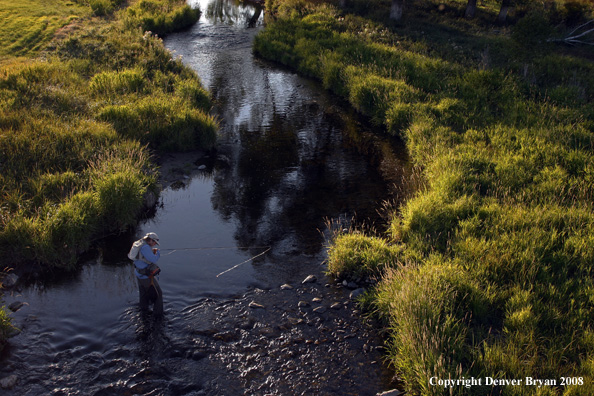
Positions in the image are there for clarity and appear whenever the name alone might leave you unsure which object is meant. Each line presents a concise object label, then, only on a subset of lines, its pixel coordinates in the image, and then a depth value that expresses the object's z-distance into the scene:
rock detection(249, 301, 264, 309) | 9.82
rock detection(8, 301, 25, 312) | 9.61
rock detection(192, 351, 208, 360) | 8.48
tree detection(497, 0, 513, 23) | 38.34
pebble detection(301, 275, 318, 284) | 10.70
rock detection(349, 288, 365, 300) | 10.19
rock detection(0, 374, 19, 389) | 7.67
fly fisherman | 8.98
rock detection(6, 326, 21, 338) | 8.76
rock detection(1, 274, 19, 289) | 10.26
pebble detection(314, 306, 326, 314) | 9.70
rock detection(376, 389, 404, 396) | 7.73
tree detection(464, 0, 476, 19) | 40.56
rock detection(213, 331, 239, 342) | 8.94
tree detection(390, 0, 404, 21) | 36.75
